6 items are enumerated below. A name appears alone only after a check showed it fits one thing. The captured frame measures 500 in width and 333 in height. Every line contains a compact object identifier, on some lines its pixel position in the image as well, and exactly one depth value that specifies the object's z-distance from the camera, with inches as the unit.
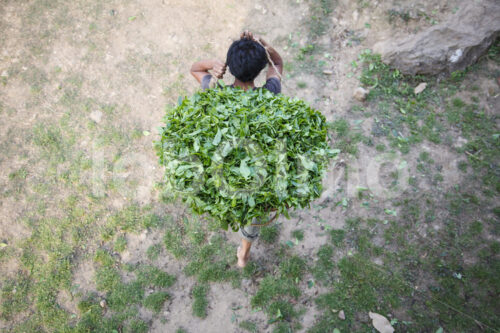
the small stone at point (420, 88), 211.2
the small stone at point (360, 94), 209.5
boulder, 206.5
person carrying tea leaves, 122.3
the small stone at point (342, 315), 145.1
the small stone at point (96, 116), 206.2
